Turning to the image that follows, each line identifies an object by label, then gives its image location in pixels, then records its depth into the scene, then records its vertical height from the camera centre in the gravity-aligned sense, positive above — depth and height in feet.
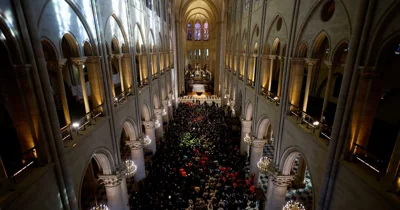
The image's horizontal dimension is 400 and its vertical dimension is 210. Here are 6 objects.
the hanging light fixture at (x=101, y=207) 26.08 -19.40
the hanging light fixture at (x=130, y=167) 34.91 -19.60
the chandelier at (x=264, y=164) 35.72 -19.37
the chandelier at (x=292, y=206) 25.86 -18.98
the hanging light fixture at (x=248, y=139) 44.56 -18.84
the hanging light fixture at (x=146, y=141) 43.93 -18.88
